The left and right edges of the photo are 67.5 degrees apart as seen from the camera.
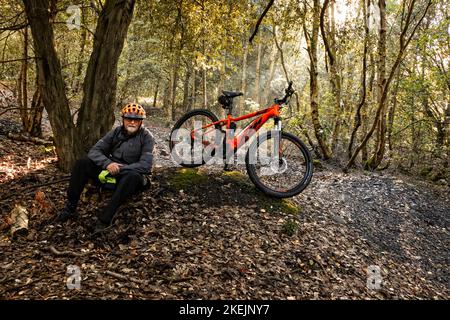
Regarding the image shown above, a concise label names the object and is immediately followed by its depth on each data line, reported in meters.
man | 4.24
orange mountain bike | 5.07
